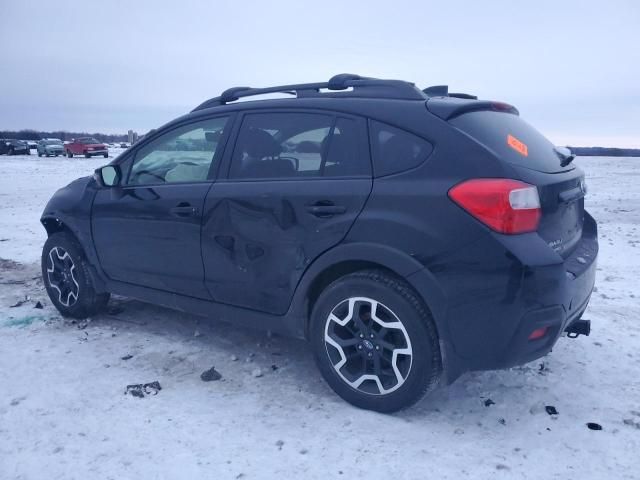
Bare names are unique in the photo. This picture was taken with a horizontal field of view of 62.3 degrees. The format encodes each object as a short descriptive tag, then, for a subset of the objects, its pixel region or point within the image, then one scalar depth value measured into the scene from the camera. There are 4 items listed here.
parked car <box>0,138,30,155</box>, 43.19
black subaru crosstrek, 2.66
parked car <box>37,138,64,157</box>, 40.69
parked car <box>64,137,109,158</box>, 39.72
